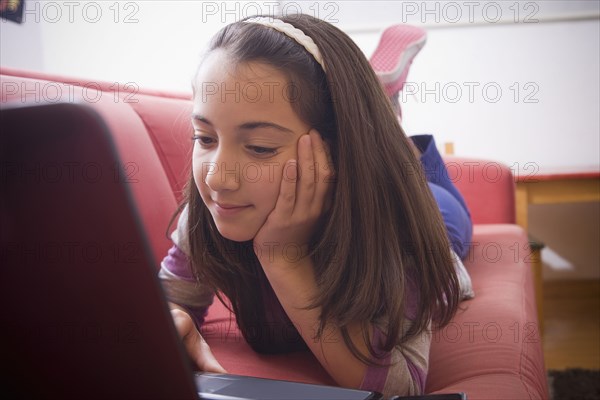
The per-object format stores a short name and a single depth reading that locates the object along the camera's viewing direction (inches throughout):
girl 23.5
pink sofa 25.5
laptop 8.3
